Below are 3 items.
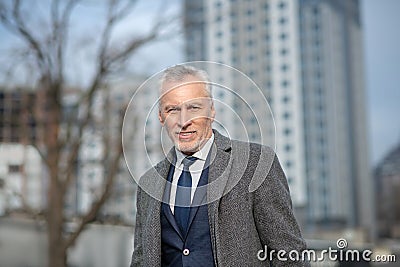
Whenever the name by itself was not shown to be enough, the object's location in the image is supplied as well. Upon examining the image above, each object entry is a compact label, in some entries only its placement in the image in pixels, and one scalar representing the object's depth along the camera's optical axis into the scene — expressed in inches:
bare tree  345.4
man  67.6
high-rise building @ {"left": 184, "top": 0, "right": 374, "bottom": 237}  2741.1
